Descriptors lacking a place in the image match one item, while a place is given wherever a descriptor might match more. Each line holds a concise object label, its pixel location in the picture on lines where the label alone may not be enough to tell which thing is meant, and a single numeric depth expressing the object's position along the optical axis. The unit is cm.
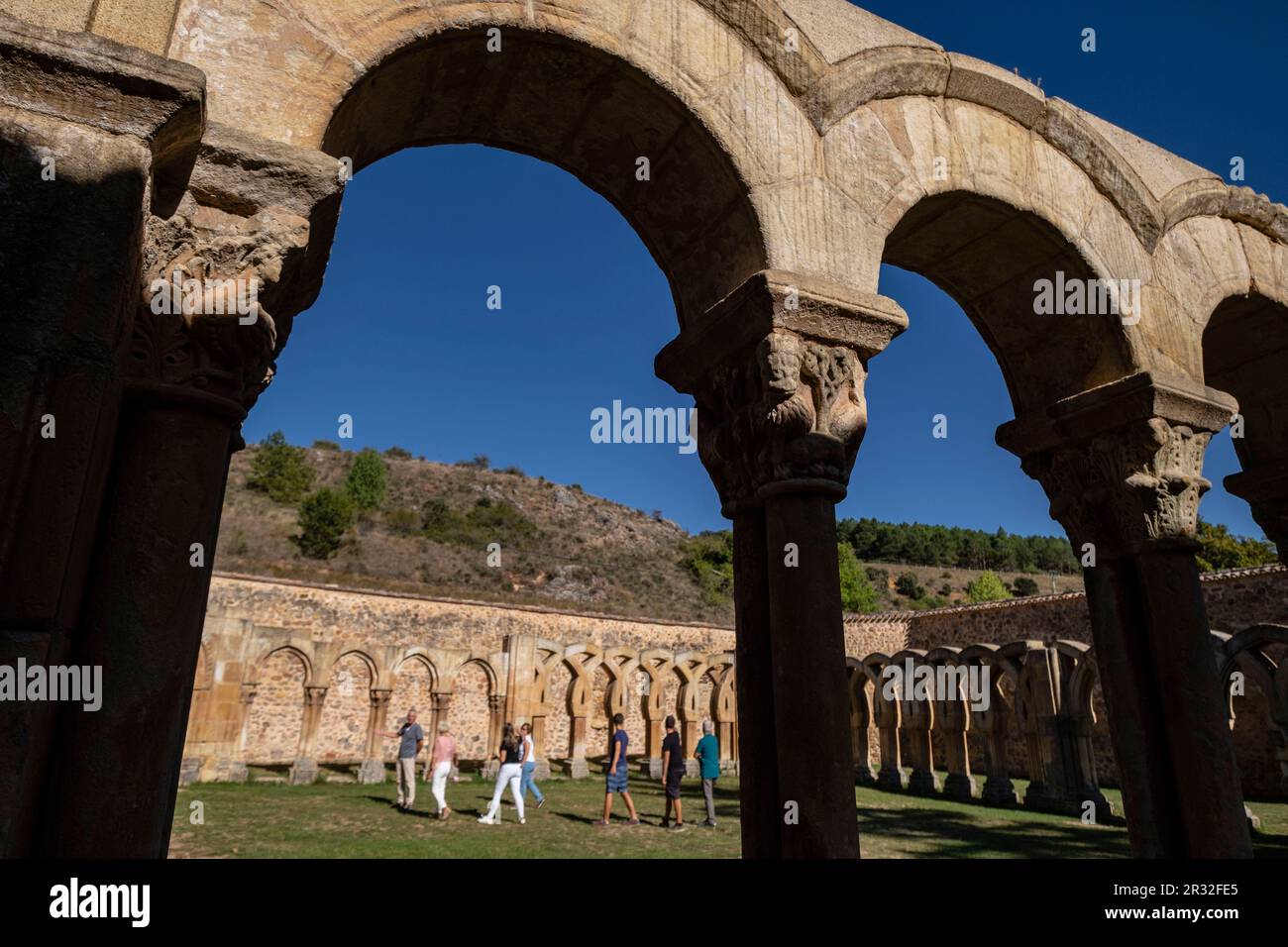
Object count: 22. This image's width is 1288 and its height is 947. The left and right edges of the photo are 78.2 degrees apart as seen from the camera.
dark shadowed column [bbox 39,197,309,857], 214
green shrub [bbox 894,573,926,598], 6789
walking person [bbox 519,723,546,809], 1150
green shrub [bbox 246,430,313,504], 5250
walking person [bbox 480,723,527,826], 1050
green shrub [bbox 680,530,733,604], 4888
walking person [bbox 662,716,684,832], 1065
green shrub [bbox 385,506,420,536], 5025
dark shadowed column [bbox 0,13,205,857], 195
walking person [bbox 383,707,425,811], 1141
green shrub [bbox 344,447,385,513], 5588
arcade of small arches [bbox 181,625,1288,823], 1372
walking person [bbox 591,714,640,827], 1069
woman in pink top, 1089
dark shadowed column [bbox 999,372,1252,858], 414
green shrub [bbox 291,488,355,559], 4200
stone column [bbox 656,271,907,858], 318
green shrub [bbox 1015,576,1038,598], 6656
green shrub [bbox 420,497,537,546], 5041
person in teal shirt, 1103
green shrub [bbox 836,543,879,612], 4916
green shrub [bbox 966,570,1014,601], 5703
